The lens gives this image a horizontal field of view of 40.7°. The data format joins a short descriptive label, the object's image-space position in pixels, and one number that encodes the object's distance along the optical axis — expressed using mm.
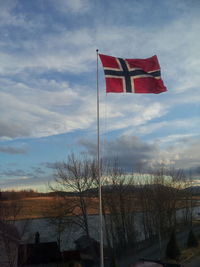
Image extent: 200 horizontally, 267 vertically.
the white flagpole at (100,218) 11719
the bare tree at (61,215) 28078
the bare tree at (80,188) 29012
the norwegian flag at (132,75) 12875
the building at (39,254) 26042
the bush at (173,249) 26703
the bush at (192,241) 31519
